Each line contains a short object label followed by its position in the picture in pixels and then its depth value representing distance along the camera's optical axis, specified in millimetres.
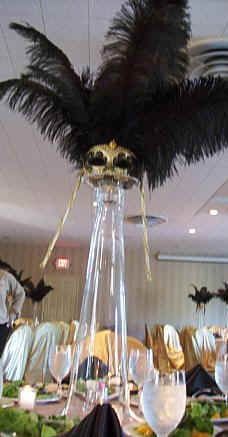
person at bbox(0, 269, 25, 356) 4437
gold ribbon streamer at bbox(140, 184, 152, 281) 1305
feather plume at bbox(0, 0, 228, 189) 1259
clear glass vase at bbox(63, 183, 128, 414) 1160
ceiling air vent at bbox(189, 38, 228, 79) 2176
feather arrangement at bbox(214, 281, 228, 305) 9562
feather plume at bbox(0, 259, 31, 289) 9438
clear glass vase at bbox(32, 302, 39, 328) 10675
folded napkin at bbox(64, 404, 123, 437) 728
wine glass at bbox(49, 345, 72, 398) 1513
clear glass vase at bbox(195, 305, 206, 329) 11078
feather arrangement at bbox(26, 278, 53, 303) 9531
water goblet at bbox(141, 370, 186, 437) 835
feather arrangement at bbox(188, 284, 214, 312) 10221
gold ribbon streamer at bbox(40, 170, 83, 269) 1223
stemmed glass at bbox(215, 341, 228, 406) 1354
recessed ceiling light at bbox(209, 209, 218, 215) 6303
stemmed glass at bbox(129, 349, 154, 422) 1457
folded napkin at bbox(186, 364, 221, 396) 1659
